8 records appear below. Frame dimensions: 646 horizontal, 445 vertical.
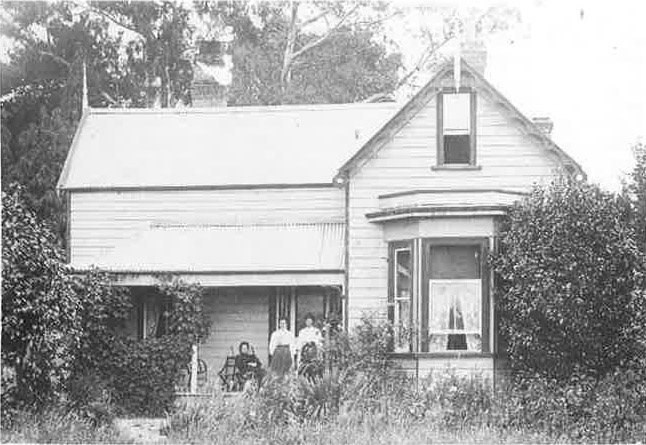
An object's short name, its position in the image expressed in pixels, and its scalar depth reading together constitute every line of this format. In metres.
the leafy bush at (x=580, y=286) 19.52
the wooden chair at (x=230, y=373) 23.19
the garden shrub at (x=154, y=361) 21.61
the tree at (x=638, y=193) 19.55
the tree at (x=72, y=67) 32.28
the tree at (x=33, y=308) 17.52
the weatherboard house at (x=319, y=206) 21.09
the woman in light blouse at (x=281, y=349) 22.62
